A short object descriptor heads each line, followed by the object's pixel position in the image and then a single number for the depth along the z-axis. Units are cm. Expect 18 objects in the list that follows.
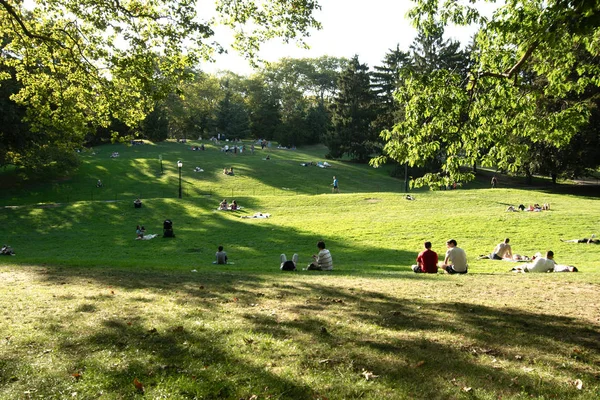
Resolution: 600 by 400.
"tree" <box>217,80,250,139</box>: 8656
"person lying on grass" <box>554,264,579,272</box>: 1416
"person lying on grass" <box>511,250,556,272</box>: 1434
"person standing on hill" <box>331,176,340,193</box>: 4628
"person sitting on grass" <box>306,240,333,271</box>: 1458
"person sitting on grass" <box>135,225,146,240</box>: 2469
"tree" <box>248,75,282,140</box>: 9100
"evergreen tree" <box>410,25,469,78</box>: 6381
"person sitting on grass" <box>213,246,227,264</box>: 1733
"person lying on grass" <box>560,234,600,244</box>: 2056
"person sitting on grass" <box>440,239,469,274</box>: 1380
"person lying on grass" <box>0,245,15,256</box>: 1930
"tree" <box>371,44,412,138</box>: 7006
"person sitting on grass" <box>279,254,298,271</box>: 1479
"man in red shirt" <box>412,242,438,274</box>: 1386
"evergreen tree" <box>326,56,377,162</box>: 6762
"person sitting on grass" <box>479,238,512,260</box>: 1822
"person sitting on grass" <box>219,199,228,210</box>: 3353
